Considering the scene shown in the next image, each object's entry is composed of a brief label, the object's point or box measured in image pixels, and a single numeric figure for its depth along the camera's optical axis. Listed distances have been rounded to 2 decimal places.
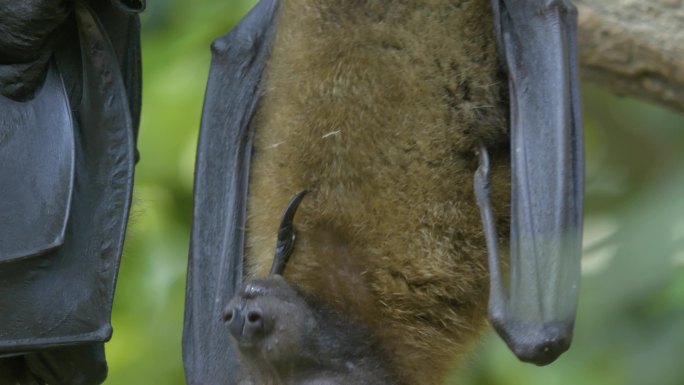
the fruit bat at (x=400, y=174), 5.15
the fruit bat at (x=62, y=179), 4.84
